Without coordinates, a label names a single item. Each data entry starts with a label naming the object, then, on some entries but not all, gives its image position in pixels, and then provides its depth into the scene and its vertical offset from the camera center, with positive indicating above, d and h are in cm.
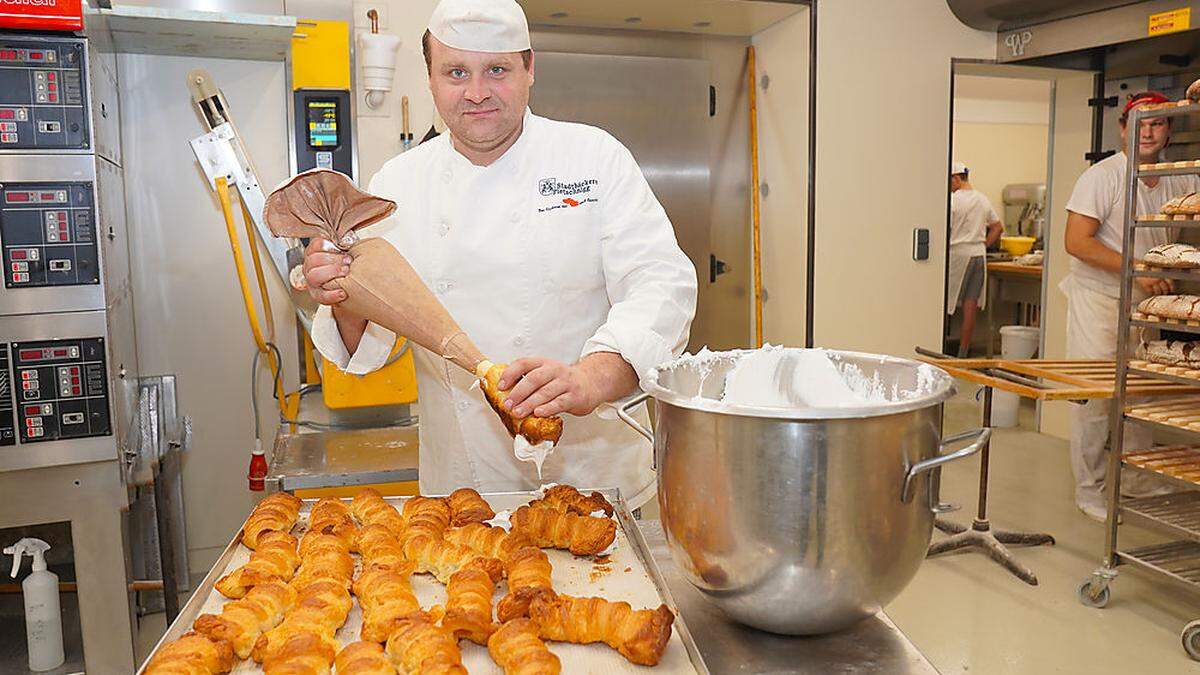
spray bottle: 247 -104
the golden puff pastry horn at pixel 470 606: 98 -42
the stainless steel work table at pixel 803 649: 95 -46
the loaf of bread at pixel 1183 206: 291 +11
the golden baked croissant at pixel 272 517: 127 -40
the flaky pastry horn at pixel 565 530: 122 -40
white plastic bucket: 557 -75
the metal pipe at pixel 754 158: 457 +44
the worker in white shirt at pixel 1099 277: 376 -17
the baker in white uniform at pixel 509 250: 160 -1
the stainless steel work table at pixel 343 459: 225 -58
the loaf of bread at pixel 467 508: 132 -41
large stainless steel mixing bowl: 87 -27
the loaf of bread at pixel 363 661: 90 -43
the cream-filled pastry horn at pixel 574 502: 130 -39
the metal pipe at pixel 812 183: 415 +29
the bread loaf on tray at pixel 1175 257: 291 -6
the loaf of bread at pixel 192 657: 88 -42
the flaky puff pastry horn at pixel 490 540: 122 -41
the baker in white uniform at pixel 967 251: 739 -9
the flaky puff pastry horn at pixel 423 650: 90 -43
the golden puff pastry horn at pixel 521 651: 90 -43
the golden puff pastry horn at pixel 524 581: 103 -42
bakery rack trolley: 287 -76
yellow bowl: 849 -5
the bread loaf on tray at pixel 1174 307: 287 -23
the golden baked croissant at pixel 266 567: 110 -42
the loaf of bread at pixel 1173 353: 297 -40
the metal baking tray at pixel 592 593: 97 -45
